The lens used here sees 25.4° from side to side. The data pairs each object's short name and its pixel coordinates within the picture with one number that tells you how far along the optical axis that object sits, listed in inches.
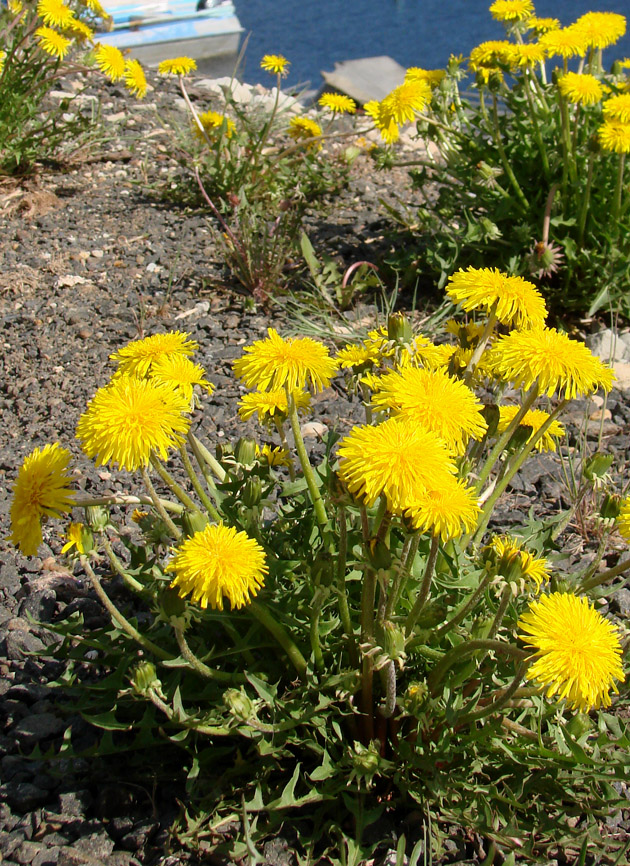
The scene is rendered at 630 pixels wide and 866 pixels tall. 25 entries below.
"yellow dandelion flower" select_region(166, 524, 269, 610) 19.8
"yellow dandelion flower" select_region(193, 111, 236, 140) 50.4
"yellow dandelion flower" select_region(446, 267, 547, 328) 22.3
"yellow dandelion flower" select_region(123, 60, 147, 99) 47.7
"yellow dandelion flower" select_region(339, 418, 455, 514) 19.0
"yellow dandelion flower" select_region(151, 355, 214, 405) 22.0
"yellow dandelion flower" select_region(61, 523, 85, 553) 21.3
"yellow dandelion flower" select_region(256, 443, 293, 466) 24.6
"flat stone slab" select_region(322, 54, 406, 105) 72.3
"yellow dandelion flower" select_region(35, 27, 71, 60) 47.2
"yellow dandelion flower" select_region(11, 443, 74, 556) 20.8
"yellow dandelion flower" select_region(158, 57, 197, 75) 45.7
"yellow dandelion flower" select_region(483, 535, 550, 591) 20.6
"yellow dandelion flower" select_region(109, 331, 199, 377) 22.5
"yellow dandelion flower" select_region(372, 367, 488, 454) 20.2
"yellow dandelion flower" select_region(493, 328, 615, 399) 21.2
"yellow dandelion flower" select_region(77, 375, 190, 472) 20.1
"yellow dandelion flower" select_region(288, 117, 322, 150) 50.3
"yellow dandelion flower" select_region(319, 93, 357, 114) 49.3
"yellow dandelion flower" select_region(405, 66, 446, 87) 41.0
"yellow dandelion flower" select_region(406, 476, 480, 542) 19.3
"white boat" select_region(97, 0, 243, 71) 82.7
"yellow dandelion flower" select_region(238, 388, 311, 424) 23.5
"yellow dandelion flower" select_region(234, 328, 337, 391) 21.6
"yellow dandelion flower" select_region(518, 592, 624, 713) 19.1
